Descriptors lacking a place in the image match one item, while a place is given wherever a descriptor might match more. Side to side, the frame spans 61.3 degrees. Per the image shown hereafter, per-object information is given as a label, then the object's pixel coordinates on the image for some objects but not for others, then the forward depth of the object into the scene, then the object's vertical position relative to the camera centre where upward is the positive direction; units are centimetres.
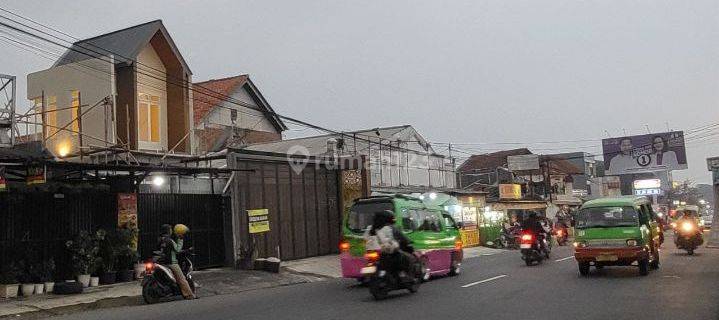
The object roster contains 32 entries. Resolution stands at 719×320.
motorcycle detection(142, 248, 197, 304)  1320 -126
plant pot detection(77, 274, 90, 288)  1464 -126
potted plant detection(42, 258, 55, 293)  1401 -106
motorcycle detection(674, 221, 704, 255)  2377 -160
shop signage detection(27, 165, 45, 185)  1354 +124
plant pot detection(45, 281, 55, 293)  1396 -133
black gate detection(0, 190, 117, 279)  1413 +20
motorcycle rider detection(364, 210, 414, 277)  1226 -65
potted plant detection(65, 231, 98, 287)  1466 -66
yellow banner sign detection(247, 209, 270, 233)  2059 -9
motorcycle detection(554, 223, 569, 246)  3856 -205
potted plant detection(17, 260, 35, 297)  1352 -113
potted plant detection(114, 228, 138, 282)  1559 -73
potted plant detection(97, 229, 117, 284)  1537 -79
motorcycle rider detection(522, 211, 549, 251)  2048 -76
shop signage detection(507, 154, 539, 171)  5506 +380
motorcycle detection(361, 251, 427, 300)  1212 -134
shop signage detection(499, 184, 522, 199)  4534 +101
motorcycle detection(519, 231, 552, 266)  2020 -149
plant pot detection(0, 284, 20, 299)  1313 -129
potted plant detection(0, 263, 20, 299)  1316 -112
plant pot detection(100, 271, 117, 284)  1536 -131
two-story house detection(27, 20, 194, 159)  2181 +494
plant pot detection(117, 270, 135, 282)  1584 -132
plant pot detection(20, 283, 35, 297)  1350 -131
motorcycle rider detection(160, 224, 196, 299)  1361 -65
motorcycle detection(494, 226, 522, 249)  3447 -204
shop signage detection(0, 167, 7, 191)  1292 +107
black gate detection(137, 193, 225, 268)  1747 +7
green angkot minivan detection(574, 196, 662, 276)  1506 -91
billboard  5703 +428
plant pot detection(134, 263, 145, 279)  1628 -124
